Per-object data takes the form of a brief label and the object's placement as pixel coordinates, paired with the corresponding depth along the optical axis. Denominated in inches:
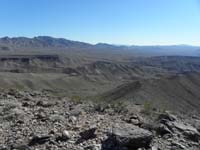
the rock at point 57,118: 146.6
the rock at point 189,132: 127.9
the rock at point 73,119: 143.8
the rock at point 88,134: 121.2
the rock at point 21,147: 119.6
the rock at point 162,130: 127.2
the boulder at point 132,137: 108.3
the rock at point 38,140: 123.2
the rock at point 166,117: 153.1
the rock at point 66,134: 122.0
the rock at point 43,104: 193.8
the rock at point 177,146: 115.0
